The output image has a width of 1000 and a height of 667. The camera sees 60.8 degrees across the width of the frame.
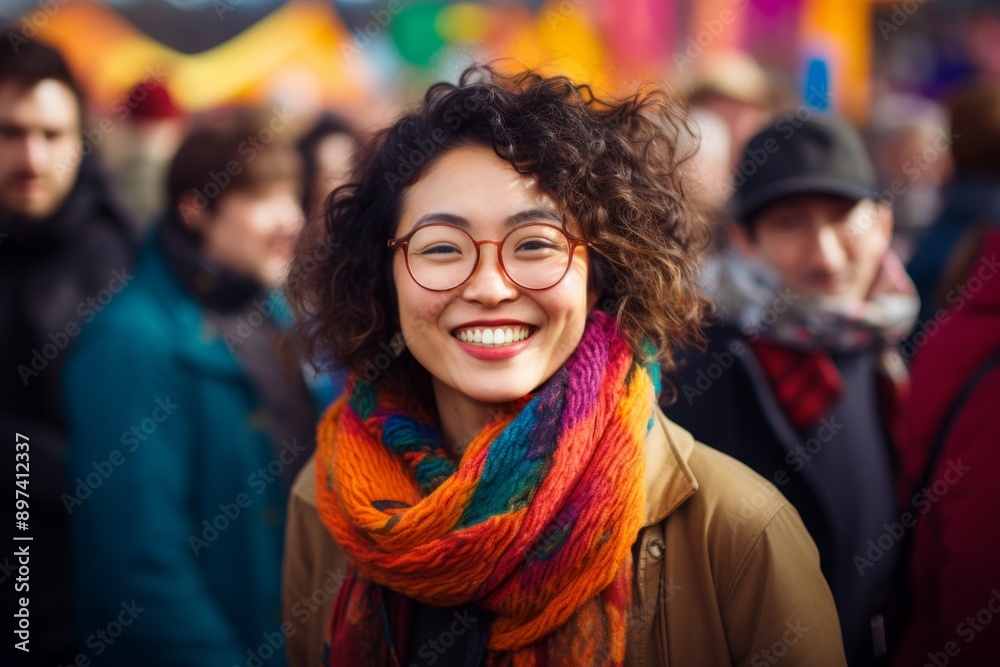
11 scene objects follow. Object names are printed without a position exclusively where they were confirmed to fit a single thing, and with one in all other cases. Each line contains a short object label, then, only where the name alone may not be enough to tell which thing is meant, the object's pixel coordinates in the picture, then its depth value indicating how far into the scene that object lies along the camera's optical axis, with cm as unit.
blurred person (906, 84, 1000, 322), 350
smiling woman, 169
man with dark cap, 269
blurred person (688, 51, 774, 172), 550
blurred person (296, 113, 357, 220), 396
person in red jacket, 210
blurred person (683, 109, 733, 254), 317
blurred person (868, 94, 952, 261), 623
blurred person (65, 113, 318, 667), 271
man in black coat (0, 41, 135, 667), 315
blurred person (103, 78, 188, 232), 582
